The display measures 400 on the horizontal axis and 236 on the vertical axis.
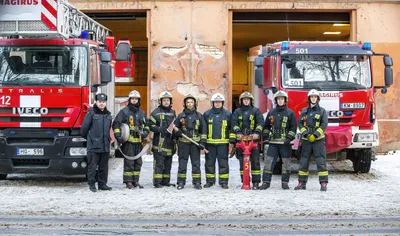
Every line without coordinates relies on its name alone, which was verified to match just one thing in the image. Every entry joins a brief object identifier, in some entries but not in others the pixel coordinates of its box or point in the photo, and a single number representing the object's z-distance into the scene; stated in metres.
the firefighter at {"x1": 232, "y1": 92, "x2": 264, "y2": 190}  13.34
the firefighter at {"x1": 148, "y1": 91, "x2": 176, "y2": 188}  13.41
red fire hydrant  13.21
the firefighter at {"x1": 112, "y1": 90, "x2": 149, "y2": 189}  13.31
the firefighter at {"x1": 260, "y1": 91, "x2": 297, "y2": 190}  13.38
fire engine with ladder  13.13
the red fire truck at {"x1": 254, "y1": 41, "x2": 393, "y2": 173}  14.80
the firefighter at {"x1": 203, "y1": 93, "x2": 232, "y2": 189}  13.41
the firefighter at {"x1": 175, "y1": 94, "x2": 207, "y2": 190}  13.38
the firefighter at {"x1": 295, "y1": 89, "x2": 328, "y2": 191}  13.20
